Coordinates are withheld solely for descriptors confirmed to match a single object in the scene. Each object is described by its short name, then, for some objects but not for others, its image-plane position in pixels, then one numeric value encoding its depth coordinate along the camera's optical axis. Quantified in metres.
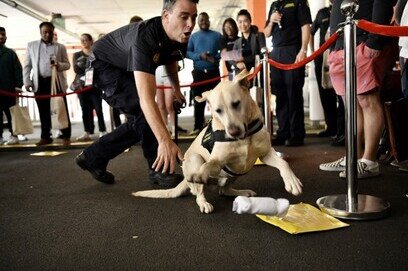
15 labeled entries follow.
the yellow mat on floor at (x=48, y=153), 4.83
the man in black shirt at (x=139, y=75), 2.09
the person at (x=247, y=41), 4.98
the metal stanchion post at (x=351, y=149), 1.91
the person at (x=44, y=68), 5.43
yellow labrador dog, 1.99
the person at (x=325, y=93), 4.90
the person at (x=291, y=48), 4.23
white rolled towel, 1.69
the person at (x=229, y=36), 5.26
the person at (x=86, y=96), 5.93
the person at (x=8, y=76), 5.84
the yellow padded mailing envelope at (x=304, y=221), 1.76
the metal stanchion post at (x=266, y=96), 3.58
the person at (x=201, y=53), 5.66
